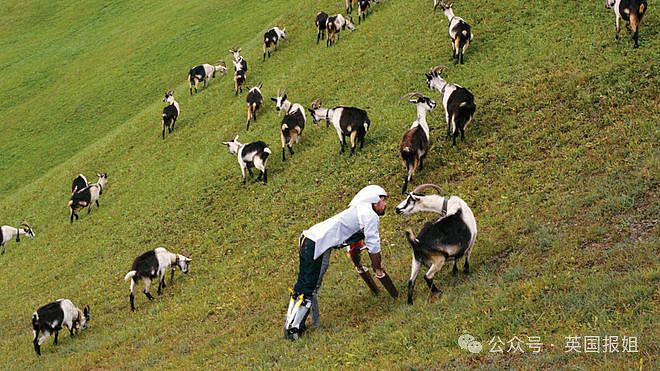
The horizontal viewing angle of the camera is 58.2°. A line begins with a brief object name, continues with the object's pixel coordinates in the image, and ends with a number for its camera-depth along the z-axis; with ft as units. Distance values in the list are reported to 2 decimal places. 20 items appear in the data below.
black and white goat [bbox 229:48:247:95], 87.81
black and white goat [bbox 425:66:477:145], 46.01
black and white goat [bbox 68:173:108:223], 71.15
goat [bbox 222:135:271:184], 56.80
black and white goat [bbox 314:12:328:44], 91.45
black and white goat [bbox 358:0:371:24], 90.27
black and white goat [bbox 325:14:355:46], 86.33
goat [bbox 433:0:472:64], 61.31
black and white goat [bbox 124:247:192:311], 45.35
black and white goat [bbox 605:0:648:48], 49.32
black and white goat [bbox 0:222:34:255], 71.87
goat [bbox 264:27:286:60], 96.08
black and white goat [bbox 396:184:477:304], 27.73
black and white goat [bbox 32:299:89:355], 41.75
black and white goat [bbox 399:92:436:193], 43.88
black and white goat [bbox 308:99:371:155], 52.75
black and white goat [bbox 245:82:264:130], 73.31
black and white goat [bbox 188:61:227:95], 99.71
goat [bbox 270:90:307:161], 59.77
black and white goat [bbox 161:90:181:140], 84.74
